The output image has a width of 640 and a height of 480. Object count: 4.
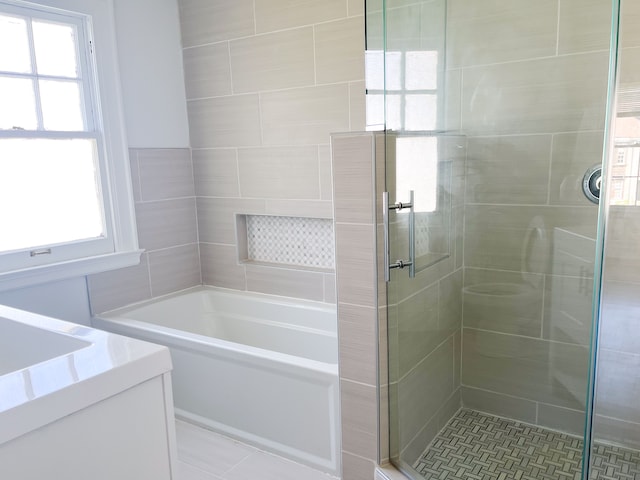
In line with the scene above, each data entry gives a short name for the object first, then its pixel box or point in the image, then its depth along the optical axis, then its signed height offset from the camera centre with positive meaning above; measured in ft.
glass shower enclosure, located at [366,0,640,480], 6.18 -1.01
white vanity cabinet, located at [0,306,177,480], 3.10 -1.61
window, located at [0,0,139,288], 8.12 +0.40
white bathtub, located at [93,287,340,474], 7.04 -3.21
